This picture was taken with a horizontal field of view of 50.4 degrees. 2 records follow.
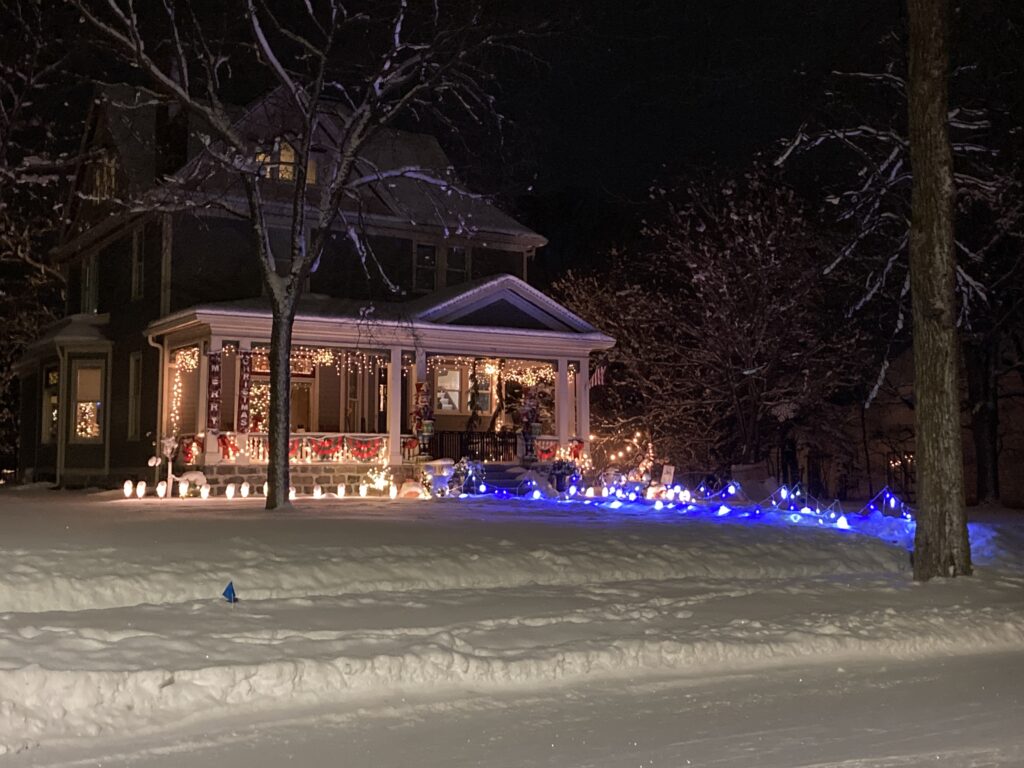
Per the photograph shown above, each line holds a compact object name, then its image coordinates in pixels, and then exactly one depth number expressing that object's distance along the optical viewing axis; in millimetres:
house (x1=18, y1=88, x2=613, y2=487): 22109
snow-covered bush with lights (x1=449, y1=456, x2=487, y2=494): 21203
